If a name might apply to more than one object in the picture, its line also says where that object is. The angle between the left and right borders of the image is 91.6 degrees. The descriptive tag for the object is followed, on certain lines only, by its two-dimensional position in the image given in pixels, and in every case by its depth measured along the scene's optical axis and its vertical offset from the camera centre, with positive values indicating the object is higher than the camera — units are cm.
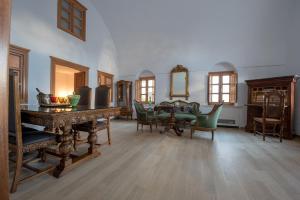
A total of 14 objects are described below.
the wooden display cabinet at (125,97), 658 +4
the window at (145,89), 674 +44
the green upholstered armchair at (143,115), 429 -50
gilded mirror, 592 +69
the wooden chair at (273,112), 365 -32
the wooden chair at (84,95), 326 +5
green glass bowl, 230 -3
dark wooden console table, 153 -29
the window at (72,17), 411 +246
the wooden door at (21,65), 308 +68
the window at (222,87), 541 +48
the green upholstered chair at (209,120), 350 -51
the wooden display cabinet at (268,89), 388 +13
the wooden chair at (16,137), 145 -45
